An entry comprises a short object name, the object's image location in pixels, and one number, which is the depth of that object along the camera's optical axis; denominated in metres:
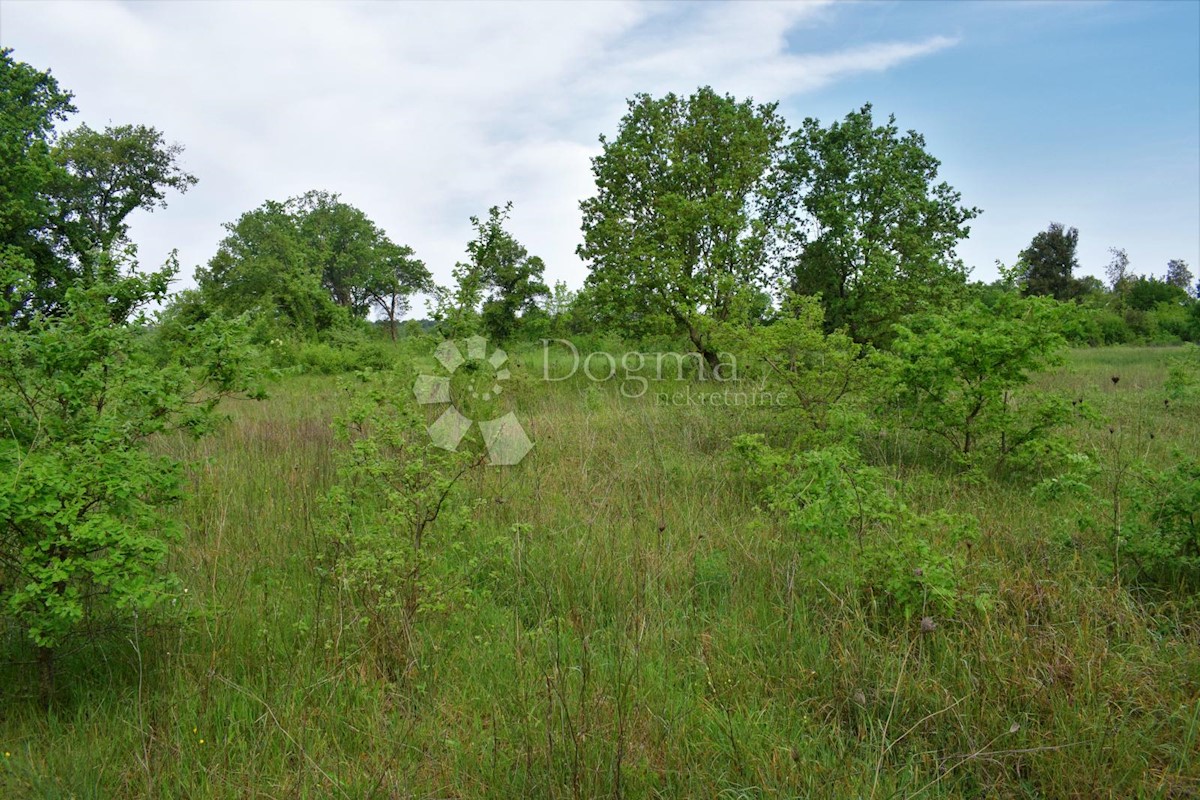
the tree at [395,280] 44.22
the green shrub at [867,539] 3.06
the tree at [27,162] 17.84
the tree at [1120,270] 55.94
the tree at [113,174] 30.33
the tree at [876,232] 14.16
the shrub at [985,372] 5.66
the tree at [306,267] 23.28
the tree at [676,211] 13.72
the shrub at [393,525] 3.09
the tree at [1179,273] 65.19
